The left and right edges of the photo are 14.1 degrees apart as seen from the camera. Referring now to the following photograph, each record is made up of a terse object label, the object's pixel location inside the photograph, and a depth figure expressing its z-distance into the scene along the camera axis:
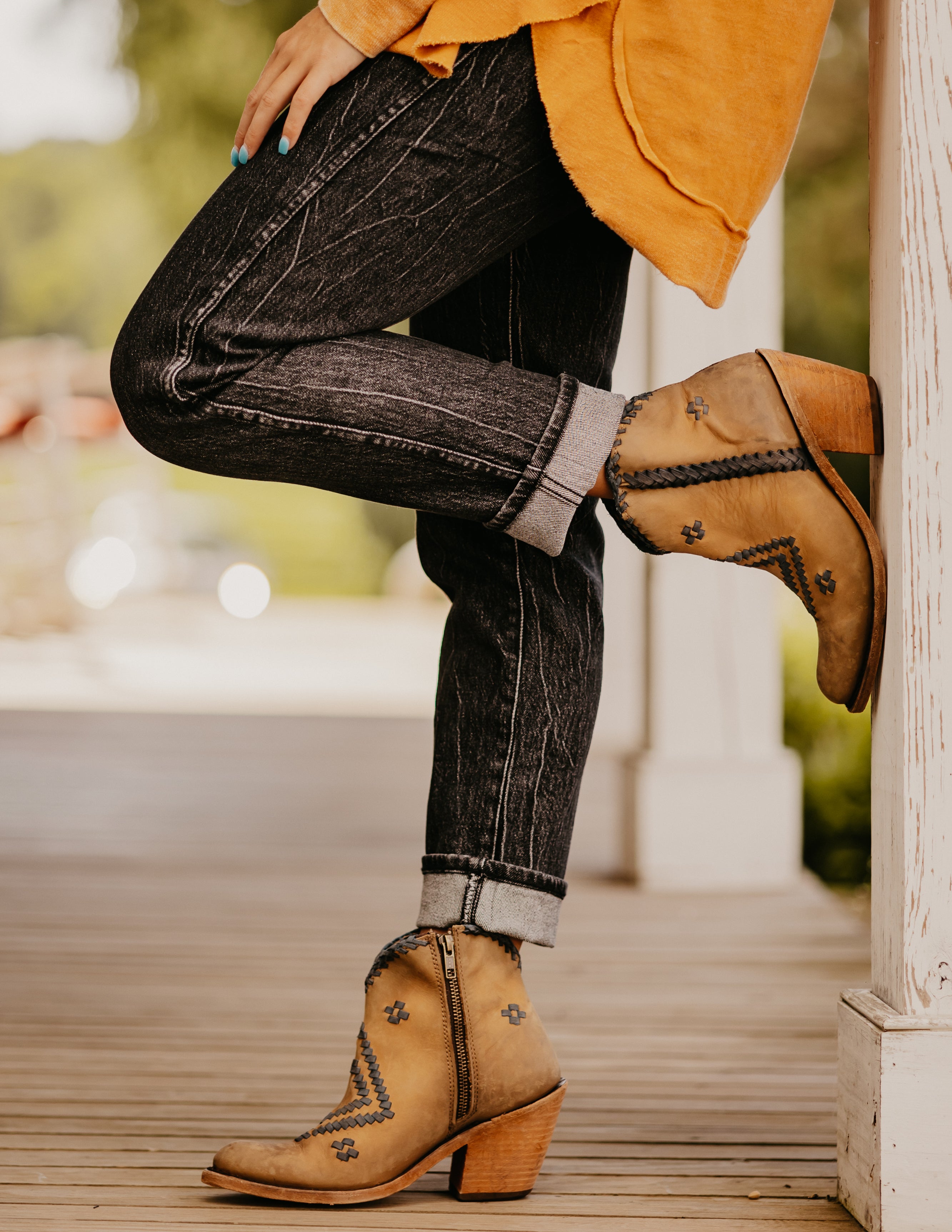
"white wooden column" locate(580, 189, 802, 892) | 4.28
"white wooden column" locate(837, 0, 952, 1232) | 2.66
